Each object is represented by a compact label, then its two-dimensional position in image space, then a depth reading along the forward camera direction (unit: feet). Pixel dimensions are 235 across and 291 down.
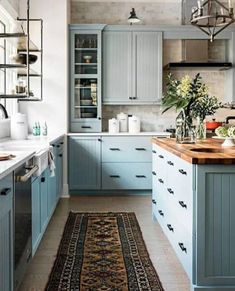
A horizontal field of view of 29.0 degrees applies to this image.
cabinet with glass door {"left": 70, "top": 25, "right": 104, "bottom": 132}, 21.06
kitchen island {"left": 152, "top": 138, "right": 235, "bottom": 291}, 8.74
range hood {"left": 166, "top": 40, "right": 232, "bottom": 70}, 21.13
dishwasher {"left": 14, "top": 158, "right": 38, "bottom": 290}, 8.25
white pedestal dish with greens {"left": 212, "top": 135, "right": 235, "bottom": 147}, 11.86
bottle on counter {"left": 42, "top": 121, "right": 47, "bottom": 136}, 19.79
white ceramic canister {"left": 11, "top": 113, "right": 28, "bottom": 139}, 16.97
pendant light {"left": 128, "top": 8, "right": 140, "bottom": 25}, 21.03
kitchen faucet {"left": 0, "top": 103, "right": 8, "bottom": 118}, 15.98
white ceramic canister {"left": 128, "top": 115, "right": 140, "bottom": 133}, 21.86
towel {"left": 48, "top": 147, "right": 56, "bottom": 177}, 13.52
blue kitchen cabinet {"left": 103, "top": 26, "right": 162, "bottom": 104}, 21.25
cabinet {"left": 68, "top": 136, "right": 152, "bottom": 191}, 20.60
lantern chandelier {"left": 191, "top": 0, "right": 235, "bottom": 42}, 12.51
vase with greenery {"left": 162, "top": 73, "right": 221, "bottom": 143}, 13.43
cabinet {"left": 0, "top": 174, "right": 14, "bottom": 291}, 6.98
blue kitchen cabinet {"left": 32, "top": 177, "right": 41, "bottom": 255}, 10.80
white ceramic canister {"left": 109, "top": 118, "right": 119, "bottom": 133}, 21.54
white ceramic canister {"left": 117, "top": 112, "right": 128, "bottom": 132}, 22.25
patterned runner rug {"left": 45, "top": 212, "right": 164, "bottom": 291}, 9.85
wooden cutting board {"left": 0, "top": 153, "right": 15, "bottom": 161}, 8.80
